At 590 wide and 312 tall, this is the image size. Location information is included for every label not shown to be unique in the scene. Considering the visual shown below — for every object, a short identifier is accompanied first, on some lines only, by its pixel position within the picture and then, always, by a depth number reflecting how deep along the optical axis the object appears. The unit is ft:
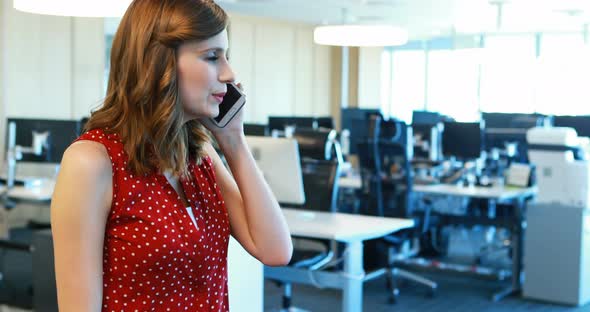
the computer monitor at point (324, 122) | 31.22
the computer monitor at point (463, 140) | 25.72
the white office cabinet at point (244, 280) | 10.50
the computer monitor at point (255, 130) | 18.80
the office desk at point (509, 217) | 21.34
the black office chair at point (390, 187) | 19.56
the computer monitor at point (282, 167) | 14.48
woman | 3.83
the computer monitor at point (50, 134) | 20.34
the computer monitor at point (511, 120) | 25.68
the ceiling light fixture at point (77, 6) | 9.73
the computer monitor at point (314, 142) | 16.47
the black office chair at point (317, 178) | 15.97
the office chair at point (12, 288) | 17.33
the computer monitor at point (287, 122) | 30.40
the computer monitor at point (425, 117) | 34.99
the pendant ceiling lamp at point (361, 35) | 18.19
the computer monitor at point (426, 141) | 28.81
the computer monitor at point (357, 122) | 31.40
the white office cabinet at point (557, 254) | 19.95
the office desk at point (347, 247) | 12.62
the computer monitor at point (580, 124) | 23.81
